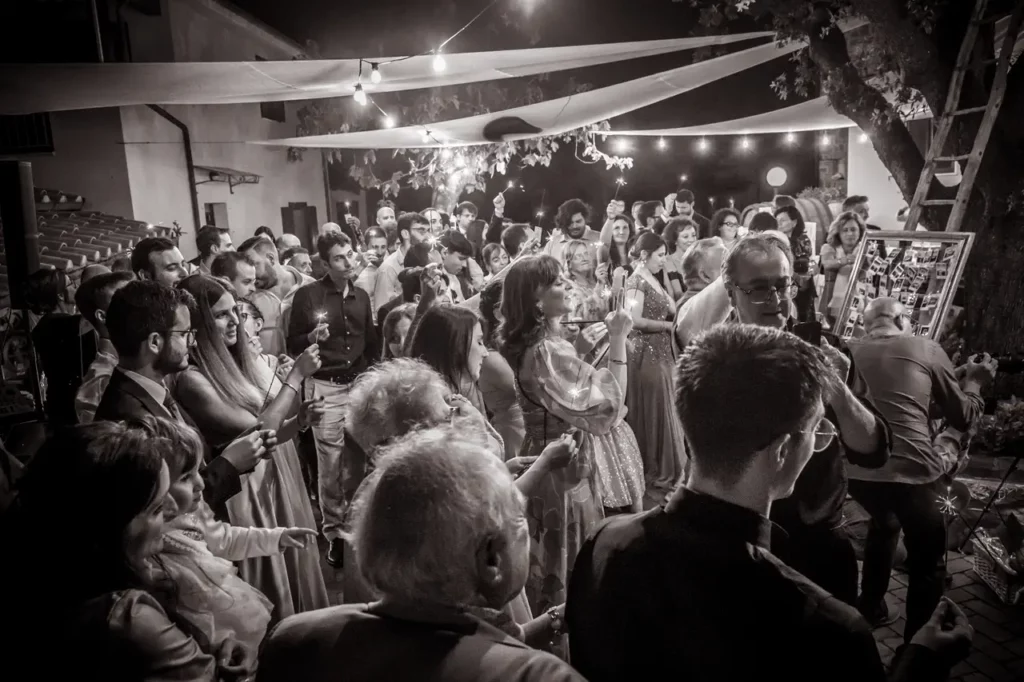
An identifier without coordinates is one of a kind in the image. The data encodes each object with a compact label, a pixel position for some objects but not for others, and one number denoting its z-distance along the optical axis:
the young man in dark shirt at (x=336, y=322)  4.76
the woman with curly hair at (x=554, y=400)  2.79
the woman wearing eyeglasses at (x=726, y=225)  7.32
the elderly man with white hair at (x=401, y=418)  2.02
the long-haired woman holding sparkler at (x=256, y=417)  2.62
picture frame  4.45
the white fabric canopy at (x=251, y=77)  5.21
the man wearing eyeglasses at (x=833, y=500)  2.09
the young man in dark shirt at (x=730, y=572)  1.13
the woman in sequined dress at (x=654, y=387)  5.11
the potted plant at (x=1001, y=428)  4.80
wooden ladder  4.68
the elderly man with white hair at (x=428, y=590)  1.02
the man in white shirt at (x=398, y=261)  6.27
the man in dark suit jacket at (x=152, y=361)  2.25
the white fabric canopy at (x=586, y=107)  6.54
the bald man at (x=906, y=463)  2.91
